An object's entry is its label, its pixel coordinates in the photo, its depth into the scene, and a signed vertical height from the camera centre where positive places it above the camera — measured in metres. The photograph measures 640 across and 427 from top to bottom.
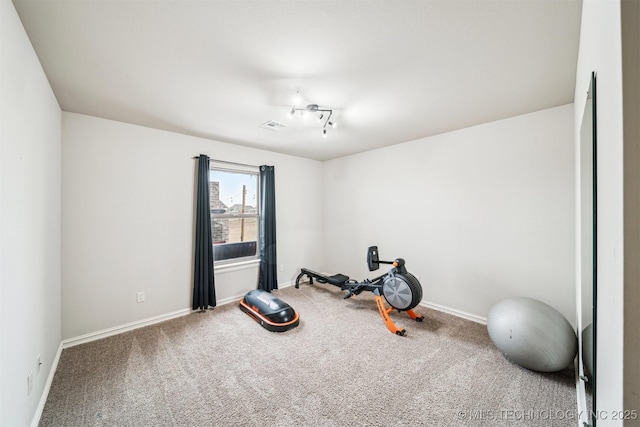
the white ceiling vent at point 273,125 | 3.00 +1.07
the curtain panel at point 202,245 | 3.49 -0.45
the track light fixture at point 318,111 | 2.41 +1.05
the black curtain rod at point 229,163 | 3.71 +0.77
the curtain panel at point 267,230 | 4.24 -0.29
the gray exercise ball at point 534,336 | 2.03 -1.02
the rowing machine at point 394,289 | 2.93 -0.96
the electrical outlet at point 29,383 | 1.58 -1.08
